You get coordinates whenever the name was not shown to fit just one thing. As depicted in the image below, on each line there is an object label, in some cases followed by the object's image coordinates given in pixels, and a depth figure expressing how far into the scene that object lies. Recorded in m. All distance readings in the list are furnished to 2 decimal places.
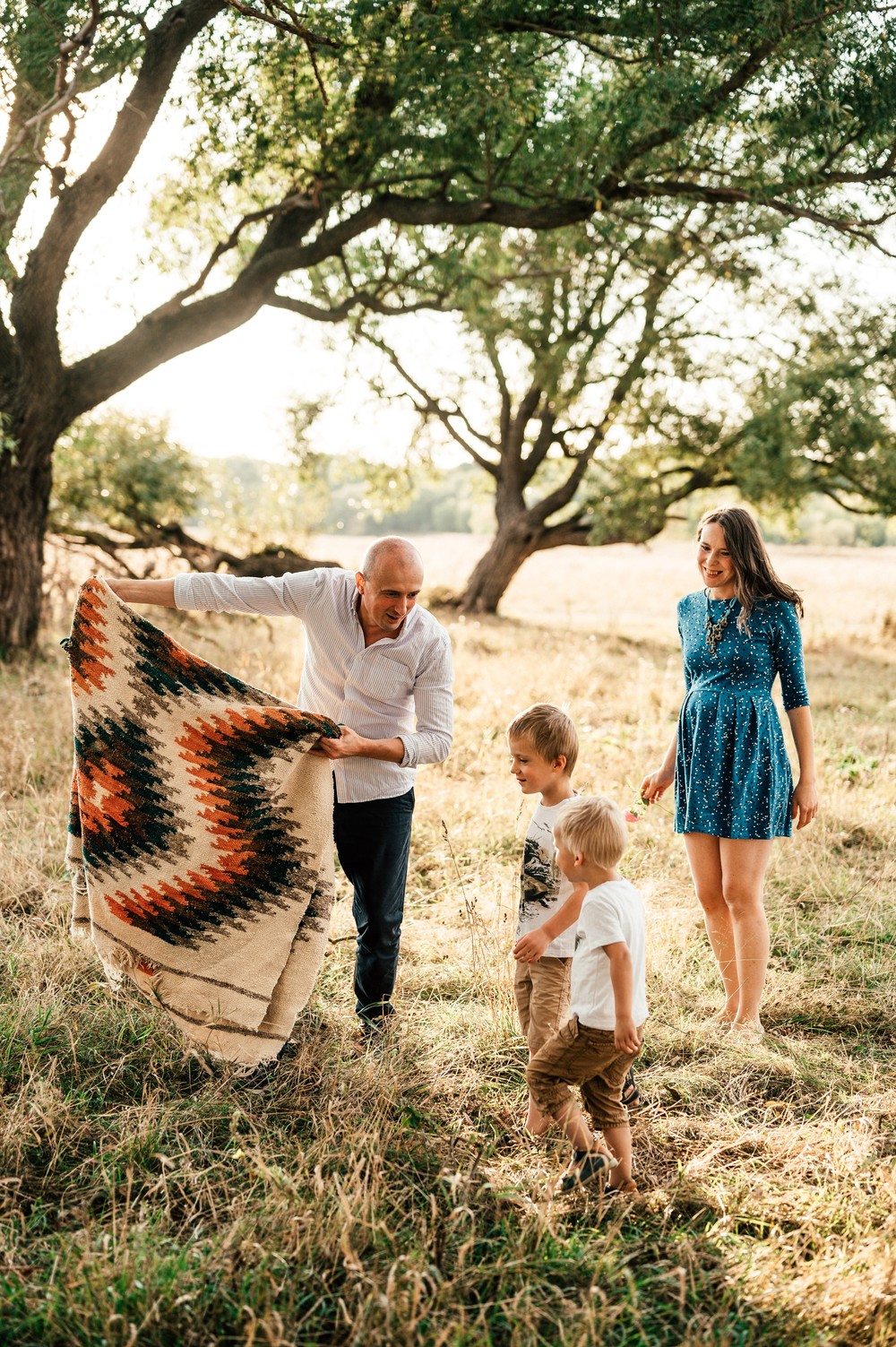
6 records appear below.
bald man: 3.51
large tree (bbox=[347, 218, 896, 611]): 14.67
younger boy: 2.78
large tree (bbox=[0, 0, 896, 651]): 6.35
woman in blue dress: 3.85
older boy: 3.09
